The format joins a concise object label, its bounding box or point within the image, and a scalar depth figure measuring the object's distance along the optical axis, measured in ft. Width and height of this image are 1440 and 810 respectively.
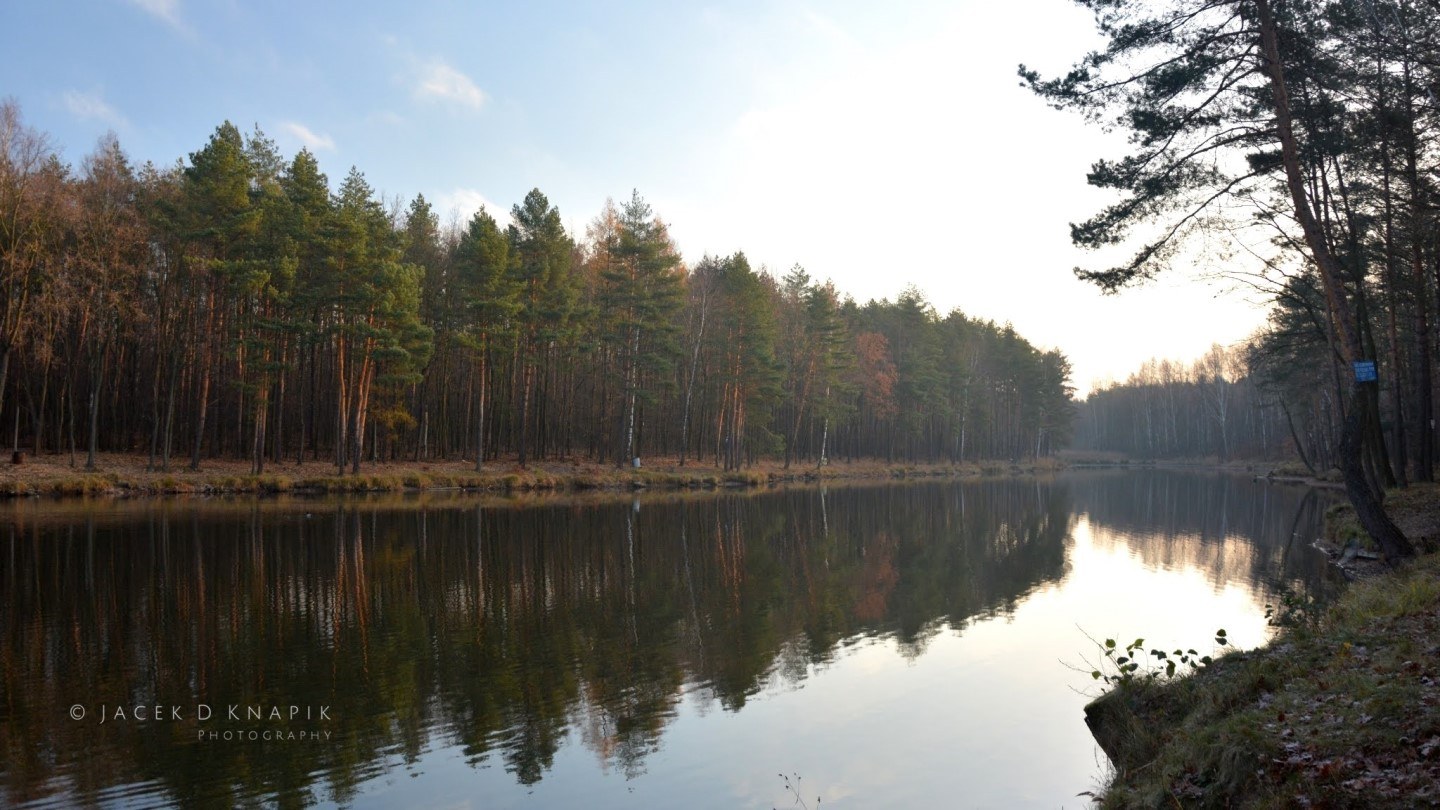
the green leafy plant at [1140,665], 26.66
